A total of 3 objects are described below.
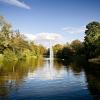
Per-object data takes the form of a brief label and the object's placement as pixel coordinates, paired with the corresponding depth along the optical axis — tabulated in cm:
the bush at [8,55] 4393
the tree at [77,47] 6794
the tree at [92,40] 4474
